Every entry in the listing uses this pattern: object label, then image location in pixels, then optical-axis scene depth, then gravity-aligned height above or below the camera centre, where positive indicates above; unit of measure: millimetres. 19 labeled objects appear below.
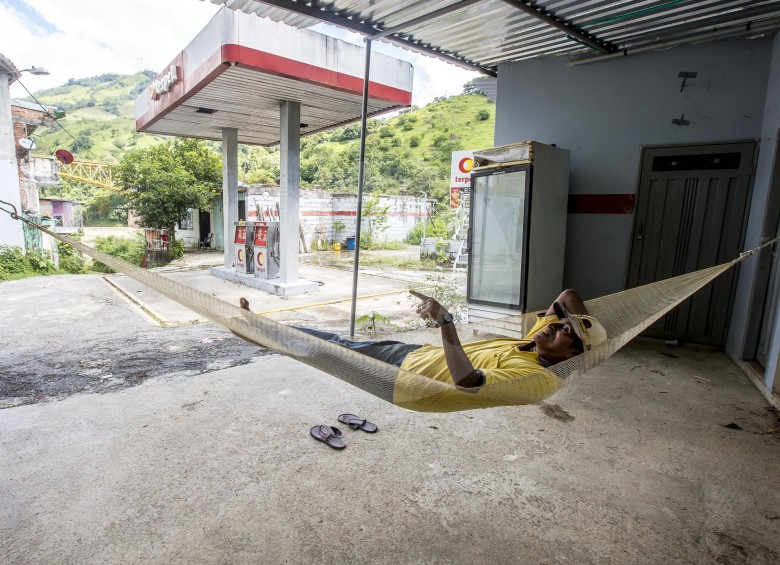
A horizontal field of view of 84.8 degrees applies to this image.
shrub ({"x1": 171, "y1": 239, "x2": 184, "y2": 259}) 10953 -939
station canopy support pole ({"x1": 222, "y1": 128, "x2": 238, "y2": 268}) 7555 +543
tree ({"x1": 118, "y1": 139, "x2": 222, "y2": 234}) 10859 +629
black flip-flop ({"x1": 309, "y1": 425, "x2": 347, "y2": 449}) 1918 -989
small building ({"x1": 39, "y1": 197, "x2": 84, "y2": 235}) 17109 -258
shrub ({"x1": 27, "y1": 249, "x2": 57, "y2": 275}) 8078 -1092
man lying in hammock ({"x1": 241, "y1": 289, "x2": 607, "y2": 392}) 1425 -500
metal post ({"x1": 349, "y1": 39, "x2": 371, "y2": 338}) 2964 +468
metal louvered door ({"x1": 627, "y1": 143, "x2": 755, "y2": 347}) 3279 +122
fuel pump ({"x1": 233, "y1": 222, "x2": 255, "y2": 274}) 7233 -550
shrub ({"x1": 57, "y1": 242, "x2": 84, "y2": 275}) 9316 -1212
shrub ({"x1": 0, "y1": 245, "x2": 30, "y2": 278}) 7535 -1022
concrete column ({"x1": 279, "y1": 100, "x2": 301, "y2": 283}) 5941 +443
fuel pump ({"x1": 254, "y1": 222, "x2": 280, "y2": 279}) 6699 -512
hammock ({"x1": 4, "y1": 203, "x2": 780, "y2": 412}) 1357 -453
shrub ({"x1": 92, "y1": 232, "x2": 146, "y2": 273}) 11008 -1076
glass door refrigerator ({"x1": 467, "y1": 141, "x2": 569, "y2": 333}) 3529 +6
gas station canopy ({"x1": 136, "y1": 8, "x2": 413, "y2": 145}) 4391 +1622
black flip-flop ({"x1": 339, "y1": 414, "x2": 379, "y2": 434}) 2078 -988
